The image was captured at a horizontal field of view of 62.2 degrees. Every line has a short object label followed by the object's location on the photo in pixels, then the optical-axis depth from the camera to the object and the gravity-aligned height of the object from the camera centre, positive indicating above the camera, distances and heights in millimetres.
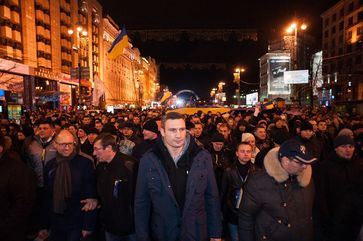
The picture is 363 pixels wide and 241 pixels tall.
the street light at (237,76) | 26648 +3153
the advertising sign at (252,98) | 39331 +1687
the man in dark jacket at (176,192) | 3014 -820
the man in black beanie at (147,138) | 5711 -514
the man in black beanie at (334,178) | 3818 -887
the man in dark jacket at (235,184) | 4383 -1075
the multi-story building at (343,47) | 52375 +12467
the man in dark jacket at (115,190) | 3811 -1012
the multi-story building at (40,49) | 35350 +8866
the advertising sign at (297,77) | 25391 +2945
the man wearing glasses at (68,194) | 3936 -1093
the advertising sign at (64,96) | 43800 +2289
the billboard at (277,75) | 61531 +7867
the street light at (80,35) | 19370 +5063
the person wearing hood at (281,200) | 2891 -872
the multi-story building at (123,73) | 70438 +11153
